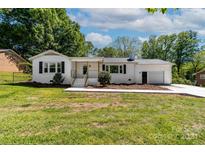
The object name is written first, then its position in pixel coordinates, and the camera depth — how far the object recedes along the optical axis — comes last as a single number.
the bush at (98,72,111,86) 10.46
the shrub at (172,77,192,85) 14.50
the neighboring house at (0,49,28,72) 14.41
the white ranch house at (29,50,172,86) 11.16
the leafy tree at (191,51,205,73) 20.83
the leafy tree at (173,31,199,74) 20.45
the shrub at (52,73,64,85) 10.87
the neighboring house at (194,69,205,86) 18.74
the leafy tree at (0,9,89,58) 16.51
